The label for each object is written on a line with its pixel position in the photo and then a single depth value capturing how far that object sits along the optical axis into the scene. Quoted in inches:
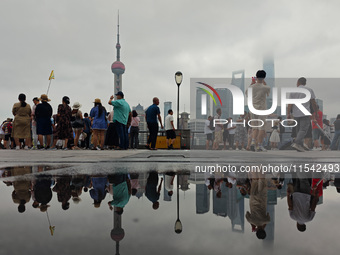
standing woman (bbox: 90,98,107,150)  341.4
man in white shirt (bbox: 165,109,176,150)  376.2
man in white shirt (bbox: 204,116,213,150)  440.5
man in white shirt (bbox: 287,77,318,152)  265.4
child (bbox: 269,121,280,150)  442.1
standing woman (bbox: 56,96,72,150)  338.3
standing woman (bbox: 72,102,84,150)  355.3
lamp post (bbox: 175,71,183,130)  538.3
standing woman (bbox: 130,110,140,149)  413.7
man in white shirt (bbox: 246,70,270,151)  274.5
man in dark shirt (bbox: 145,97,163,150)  314.7
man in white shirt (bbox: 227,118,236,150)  442.9
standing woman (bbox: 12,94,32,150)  336.5
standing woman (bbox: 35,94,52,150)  329.1
